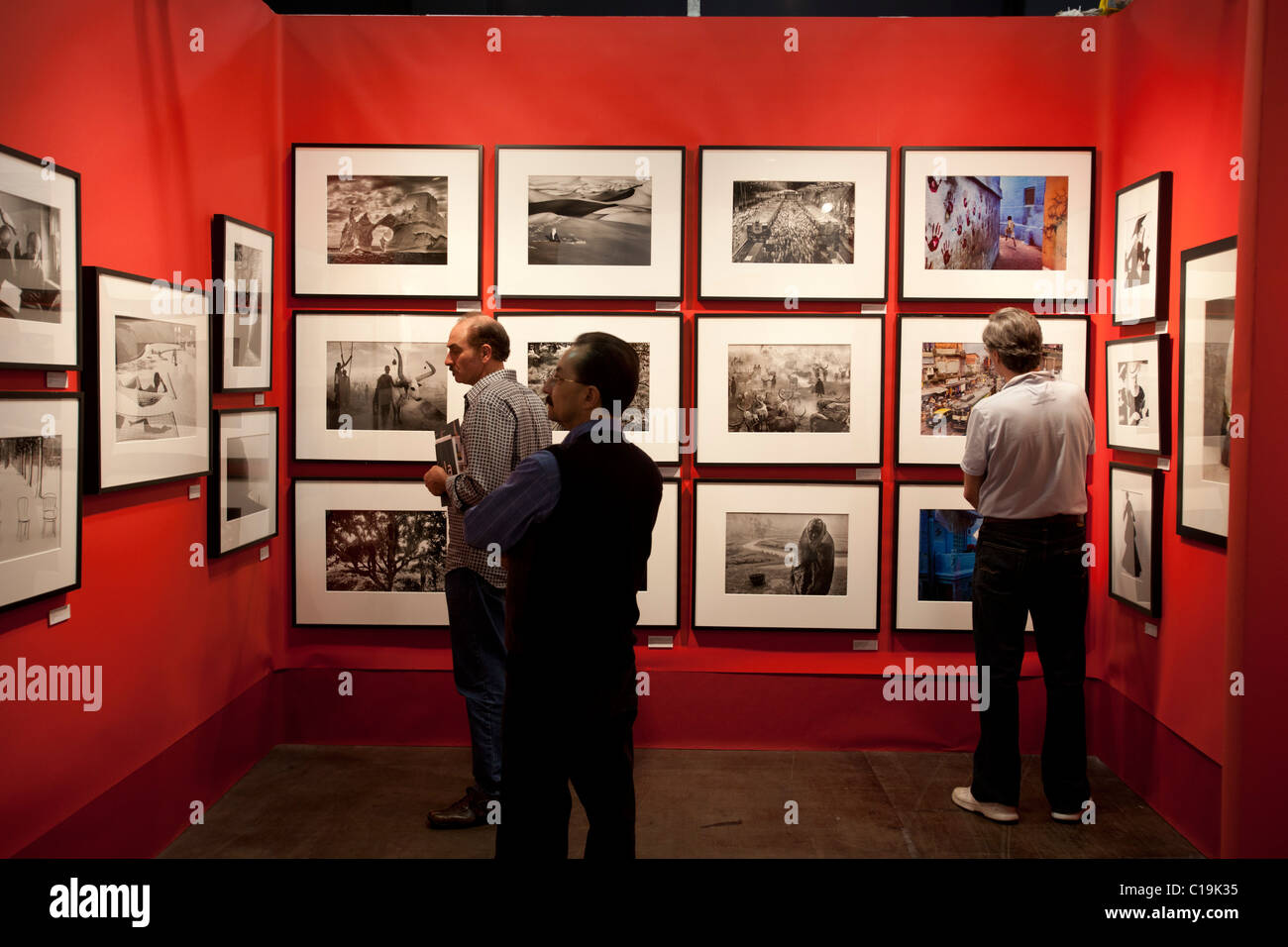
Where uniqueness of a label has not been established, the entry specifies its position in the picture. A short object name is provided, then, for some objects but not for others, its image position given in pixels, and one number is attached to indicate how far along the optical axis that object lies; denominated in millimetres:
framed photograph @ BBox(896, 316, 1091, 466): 4730
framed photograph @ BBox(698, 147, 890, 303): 4699
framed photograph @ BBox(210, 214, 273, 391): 4082
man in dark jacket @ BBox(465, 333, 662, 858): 2537
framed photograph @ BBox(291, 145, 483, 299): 4707
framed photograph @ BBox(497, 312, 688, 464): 4734
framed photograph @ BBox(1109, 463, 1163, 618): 4168
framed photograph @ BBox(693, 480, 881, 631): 4789
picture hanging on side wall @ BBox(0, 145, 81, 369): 2743
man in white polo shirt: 3848
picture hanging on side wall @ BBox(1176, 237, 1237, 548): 3646
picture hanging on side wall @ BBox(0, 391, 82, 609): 2762
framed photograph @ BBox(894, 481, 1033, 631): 4789
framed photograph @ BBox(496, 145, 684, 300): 4699
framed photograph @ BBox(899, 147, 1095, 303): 4699
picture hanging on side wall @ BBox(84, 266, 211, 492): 3207
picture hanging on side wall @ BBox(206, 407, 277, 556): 4066
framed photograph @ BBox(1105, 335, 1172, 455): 4098
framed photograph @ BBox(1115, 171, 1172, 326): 4152
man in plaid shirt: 3711
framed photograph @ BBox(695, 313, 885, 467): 4738
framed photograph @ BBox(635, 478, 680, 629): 4781
